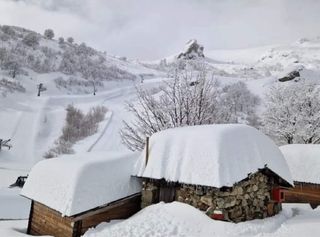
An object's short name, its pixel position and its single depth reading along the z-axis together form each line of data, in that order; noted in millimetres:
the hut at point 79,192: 7053
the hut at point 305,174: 11609
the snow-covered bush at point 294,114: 18284
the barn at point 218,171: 6815
